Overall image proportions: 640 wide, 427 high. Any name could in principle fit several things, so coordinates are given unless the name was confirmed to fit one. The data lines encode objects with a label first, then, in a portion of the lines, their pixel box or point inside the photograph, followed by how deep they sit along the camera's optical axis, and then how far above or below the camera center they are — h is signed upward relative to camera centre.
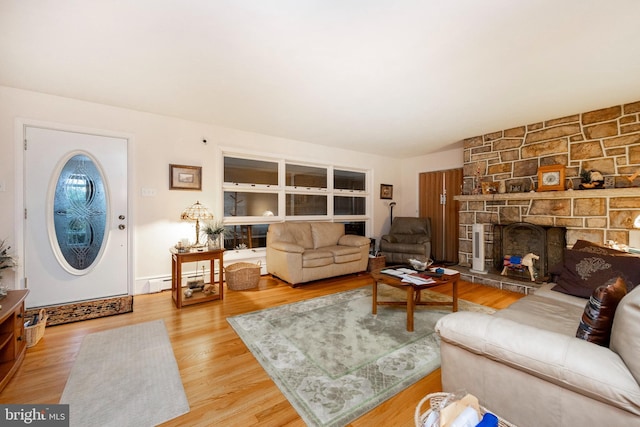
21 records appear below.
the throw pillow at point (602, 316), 1.17 -0.47
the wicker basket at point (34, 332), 2.10 -0.98
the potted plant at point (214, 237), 3.31 -0.31
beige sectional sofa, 0.91 -0.64
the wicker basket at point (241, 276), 3.55 -0.88
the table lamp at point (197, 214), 3.34 -0.01
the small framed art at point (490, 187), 4.31 +0.42
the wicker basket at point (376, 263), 4.65 -0.91
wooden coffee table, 2.39 -0.72
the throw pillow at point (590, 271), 1.95 -0.48
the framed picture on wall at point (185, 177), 3.60 +0.50
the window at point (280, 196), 4.19 +0.31
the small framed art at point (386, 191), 6.05 +0.50
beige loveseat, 3.73 -0.60
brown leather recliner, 4.82 -0.55
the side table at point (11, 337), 1.70 -0.86
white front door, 2.89 -0.04
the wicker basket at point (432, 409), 0.93 -0.76
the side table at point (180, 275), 2.92 -0.74
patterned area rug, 1.55 -1.09
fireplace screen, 3.84 -0.50
